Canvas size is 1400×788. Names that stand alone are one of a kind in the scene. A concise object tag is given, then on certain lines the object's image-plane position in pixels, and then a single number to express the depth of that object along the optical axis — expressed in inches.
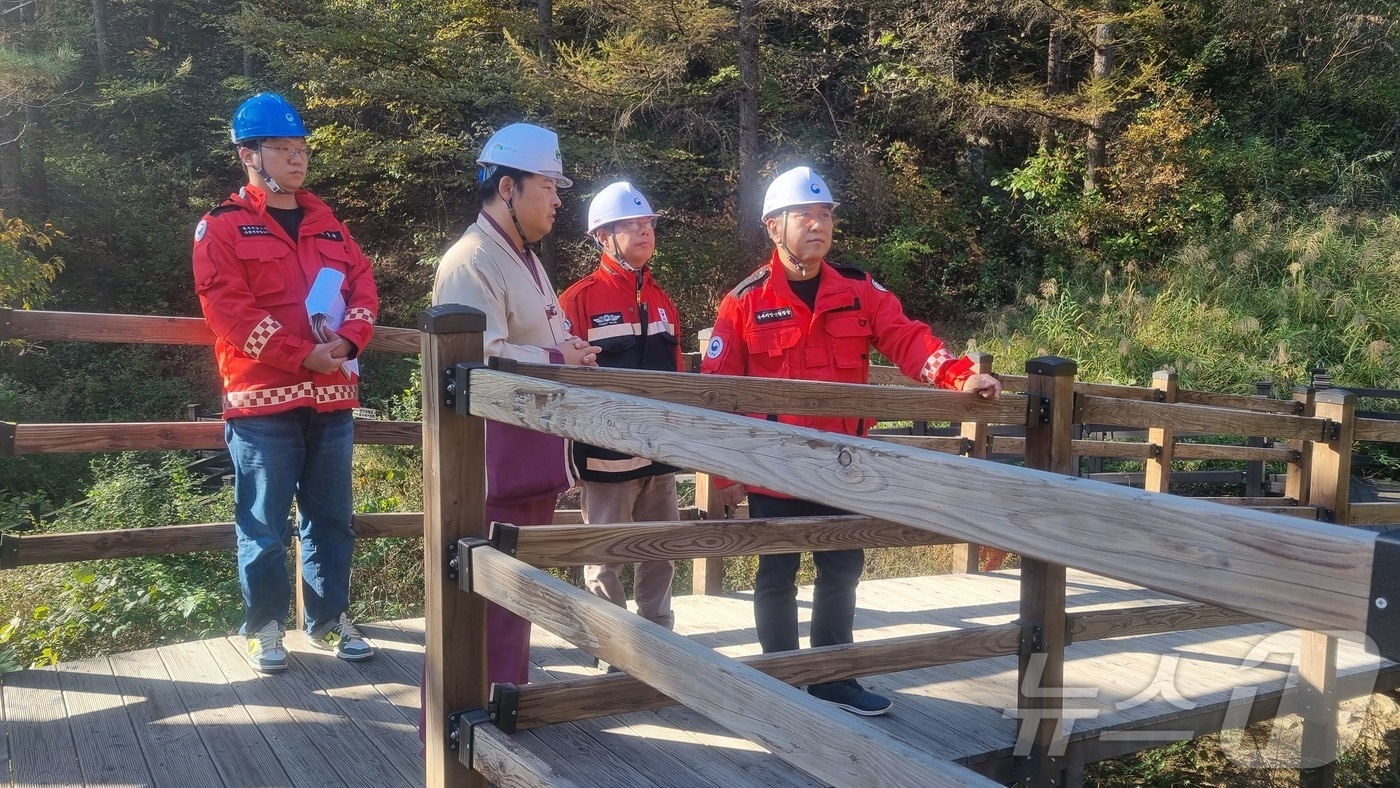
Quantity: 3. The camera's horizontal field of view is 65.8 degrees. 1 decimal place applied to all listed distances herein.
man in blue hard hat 141.6
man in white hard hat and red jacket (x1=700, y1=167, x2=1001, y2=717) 139.7
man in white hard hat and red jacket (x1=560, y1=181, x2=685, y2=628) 148.6
